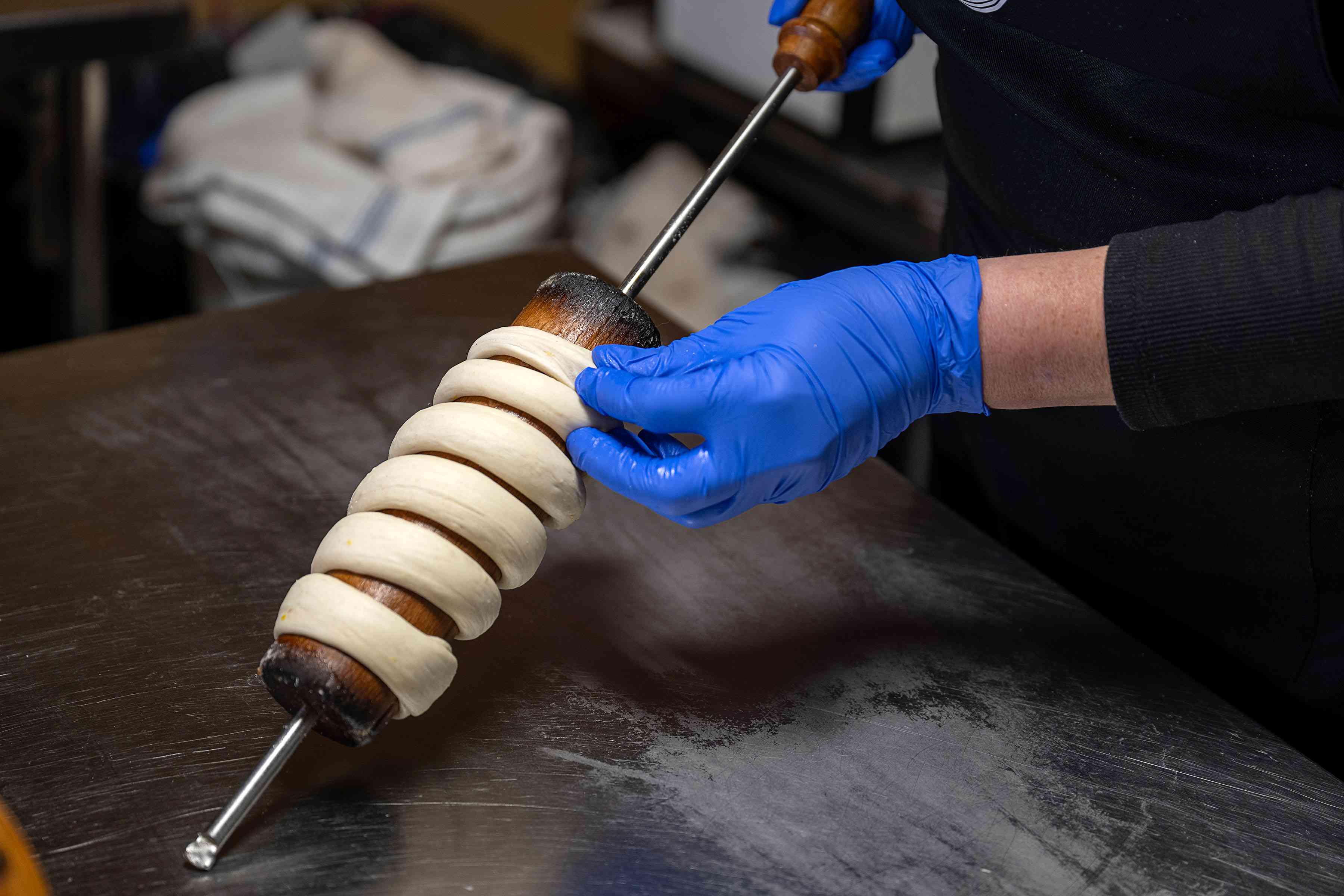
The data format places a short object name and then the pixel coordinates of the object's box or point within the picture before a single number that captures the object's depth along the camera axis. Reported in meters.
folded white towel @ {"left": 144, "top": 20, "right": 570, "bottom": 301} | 1.85
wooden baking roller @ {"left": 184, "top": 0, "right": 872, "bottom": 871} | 0.60
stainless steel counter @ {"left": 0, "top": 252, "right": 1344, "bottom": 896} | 0.63
